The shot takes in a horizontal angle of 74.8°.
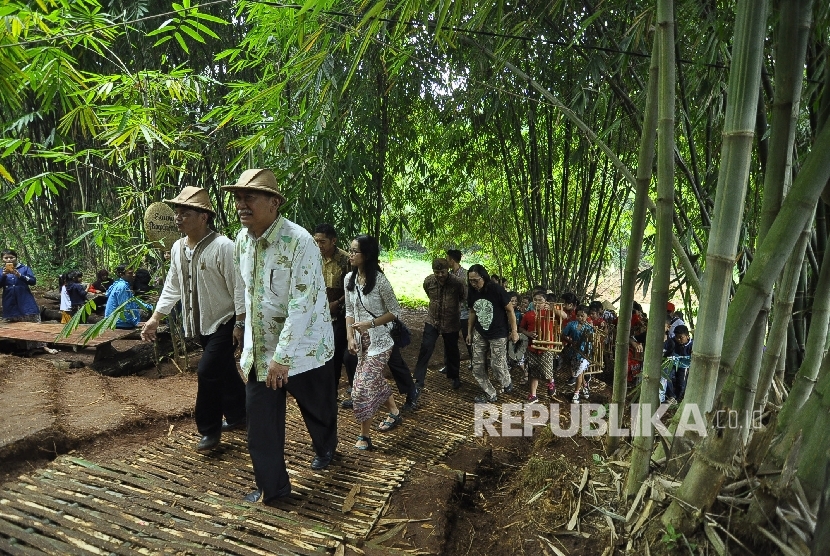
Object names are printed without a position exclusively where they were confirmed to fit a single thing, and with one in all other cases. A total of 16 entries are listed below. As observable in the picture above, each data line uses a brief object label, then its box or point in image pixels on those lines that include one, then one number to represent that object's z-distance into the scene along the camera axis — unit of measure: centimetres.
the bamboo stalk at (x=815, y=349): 182
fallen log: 482
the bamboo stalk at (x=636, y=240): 208
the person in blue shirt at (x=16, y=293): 612
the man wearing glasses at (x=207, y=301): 283
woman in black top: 468
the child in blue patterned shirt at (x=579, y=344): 505
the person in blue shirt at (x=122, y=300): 518
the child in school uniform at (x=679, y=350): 466
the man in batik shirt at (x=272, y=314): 233
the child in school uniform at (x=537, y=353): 498
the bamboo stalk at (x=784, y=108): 162
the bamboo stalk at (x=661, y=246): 177
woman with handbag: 319
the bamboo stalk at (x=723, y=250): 153
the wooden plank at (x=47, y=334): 486
